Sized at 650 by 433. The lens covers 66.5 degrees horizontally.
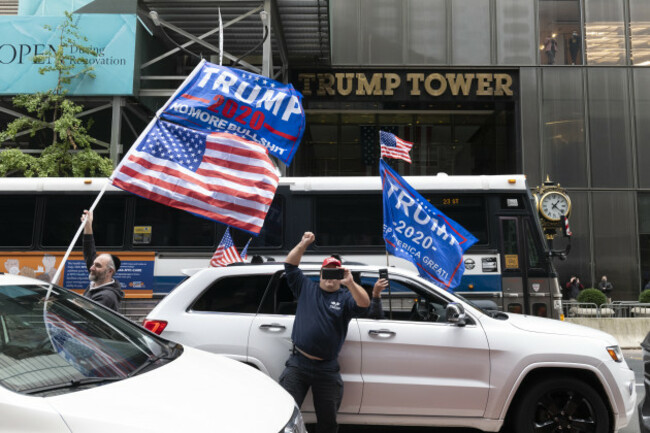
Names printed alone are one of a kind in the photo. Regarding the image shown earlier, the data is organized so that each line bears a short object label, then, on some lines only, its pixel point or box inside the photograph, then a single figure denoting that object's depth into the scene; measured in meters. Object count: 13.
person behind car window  4.18
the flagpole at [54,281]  3.24
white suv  4.44
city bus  8.38
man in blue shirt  4.01
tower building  19.12
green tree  13.08
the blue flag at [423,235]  6.39
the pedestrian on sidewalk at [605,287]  17.58
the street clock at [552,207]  15.23
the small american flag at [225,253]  7.91
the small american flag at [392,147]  8.56
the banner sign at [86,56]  14.08
